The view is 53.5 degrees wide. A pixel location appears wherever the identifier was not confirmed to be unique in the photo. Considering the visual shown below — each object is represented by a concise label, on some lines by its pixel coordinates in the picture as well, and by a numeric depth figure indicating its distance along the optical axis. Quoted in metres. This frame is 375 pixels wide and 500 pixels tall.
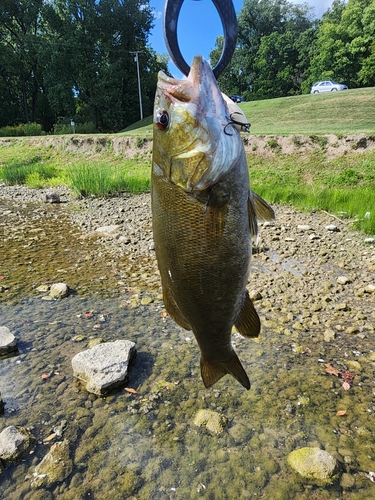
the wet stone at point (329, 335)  4.39
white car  35.53
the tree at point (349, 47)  42.50
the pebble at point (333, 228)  7.41
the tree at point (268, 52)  49.31
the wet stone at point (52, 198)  11.60
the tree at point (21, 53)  37.03
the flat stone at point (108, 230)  8.38
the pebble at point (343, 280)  5.49
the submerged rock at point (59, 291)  5.65
